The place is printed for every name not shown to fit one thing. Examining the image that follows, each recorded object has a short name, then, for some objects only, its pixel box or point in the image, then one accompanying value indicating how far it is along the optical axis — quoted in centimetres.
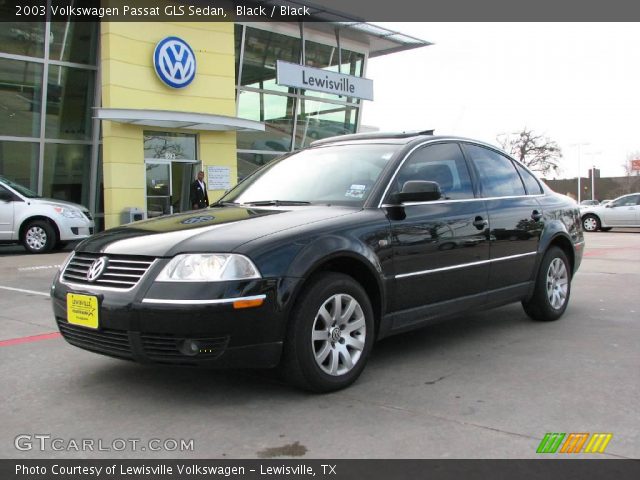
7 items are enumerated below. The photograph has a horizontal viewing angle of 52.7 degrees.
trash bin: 1627
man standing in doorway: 1466
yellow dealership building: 1627
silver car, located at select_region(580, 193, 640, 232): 2191
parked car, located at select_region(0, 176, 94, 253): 1316
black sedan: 353
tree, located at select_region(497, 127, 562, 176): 5716
